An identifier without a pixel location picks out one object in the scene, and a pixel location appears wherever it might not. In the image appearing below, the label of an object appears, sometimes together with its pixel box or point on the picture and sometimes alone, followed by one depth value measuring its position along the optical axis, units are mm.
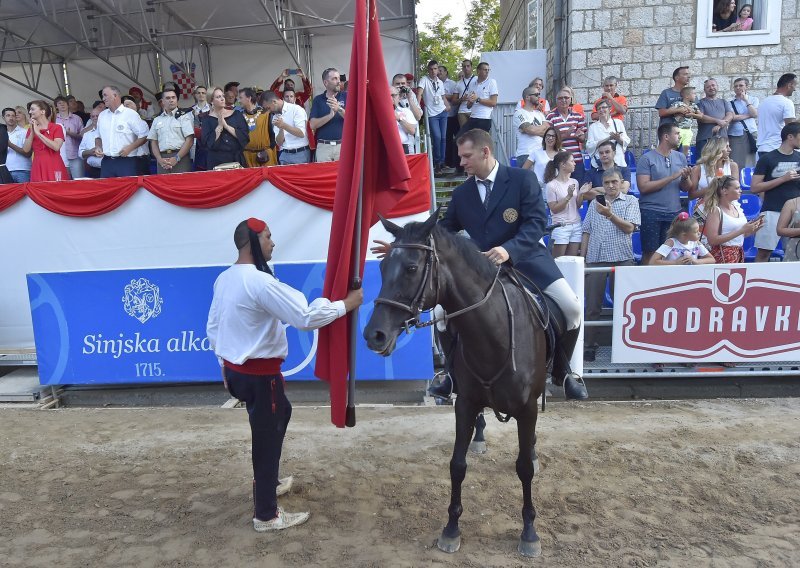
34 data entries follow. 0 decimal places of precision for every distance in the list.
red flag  3502
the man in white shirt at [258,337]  3920
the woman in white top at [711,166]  8922
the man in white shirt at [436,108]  12969
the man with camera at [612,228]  7660
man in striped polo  10375
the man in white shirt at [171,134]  9852
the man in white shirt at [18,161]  10641
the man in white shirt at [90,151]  10484
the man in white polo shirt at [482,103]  12367
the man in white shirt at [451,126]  13195
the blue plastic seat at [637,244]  9555
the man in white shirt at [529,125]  10477
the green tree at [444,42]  39906
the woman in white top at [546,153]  9320
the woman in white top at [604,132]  10137
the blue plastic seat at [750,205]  10148
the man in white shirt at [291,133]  9625
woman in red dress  10078
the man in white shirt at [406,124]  9742
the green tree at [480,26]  39366
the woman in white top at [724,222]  7578
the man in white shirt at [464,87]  13031
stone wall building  13344
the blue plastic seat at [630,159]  12184
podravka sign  6832
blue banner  7348
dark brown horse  3338
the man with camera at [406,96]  10438
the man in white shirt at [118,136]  9898
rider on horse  4293
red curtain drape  8258
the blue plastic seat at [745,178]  11055
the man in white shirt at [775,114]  10375
